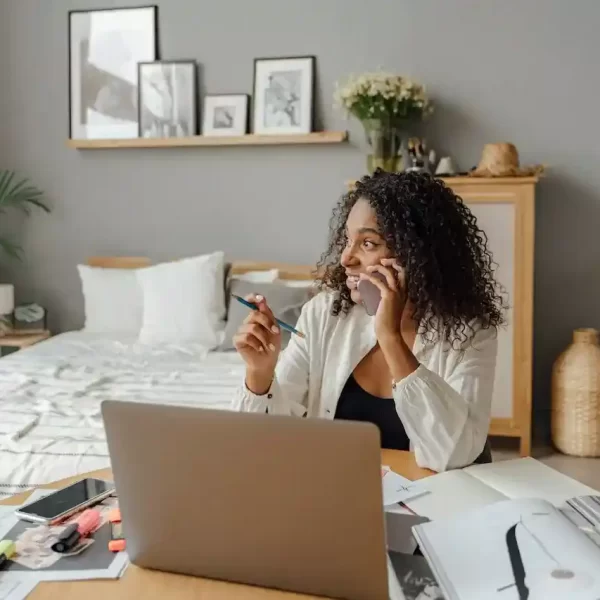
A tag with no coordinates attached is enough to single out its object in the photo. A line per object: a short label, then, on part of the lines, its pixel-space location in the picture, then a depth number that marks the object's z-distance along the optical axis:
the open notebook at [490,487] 1.13
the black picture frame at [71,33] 3.74
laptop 0.80
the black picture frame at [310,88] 3.58
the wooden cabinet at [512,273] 3.11
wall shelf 3.53
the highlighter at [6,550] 0.97
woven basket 3.16
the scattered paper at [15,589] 0.90
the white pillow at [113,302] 3.62
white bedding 1.95
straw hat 3.12
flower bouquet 3.26
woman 1.36
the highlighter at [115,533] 1.01
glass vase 3.35
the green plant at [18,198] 3.90
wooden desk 0.89
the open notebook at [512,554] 0.84
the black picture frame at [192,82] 3.70
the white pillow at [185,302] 3.36
